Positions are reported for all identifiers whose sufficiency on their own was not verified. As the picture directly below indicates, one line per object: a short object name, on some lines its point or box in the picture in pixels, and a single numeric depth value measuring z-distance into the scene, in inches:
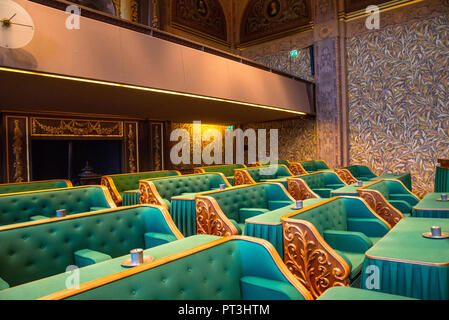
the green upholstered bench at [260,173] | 241.9
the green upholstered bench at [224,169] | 271.2
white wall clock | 132.3
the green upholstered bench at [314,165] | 316.5
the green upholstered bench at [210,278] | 49.0
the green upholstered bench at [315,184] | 189.2
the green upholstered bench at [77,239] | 82.0
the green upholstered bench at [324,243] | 86.1
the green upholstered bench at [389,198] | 135.9
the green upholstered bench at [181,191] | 144.7
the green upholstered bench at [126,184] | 201.2
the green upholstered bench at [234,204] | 128.6
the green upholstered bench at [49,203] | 137.7
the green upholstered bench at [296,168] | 292.0
